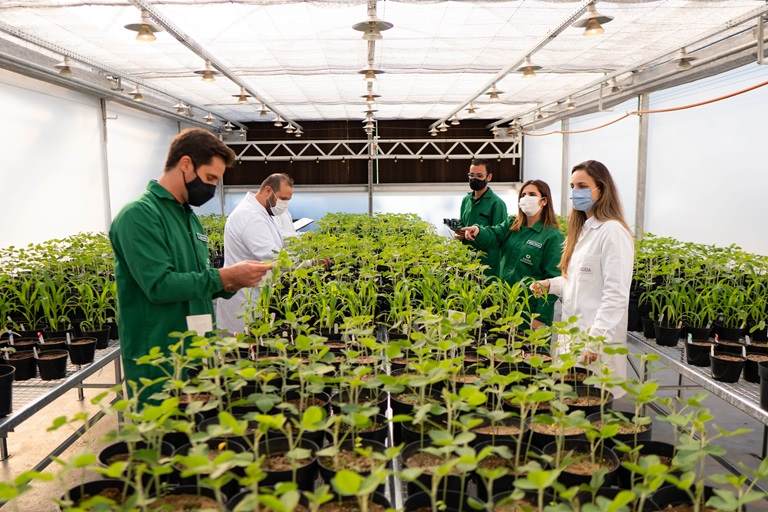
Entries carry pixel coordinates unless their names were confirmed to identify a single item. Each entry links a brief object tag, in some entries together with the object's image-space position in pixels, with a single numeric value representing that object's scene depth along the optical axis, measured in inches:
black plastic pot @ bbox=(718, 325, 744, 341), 131.0
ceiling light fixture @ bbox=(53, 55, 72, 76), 215.2
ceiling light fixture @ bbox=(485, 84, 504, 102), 264.7
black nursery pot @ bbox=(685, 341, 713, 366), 119.1
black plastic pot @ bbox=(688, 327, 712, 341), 136.2
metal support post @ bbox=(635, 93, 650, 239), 278.8
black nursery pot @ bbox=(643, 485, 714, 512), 57.0
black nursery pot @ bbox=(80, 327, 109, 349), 131.6
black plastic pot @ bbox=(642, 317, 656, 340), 146.4
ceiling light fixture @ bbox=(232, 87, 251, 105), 265.7
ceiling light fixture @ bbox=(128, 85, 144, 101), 275.1
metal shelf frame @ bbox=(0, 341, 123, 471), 90.7
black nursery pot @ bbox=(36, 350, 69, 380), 111.8
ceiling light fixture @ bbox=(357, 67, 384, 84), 204.0
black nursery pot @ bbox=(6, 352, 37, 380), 110.9
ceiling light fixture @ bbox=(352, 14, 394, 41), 146.2
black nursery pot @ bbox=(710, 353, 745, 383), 108.3
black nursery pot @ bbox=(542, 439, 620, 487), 60.4
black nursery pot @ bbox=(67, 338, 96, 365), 118.5
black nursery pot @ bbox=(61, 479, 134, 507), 57.2
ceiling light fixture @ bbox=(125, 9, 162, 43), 145.5
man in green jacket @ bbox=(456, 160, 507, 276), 211.6
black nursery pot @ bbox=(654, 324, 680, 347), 137.5
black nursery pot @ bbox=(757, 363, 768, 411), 94.3
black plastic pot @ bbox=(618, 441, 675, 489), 67.6
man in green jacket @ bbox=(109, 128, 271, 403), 91.0
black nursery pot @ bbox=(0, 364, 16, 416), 90.8
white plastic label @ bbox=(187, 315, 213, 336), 92.6
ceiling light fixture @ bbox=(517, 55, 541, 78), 201.9
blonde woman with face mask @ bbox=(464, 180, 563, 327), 163.5
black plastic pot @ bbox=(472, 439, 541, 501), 59.7
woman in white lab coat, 111.3
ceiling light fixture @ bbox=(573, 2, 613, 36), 139.6
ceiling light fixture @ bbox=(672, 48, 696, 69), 203.5
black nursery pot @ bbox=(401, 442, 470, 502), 54.2
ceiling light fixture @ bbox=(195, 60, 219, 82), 208.0
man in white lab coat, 173.8
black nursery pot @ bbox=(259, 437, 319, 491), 59.0
